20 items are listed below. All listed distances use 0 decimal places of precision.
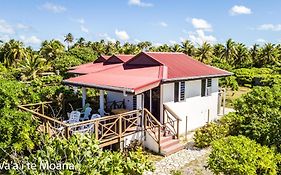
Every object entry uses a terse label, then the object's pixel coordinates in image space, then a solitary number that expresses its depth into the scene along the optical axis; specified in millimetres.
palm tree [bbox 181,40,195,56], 38668
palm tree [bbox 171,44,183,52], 41195
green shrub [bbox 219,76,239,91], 21029
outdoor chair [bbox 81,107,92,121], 11882
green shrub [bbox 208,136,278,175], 6601
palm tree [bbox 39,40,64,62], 36327
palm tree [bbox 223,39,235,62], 42972
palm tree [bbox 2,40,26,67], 34841
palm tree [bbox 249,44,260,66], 43741
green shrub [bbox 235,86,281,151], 7793
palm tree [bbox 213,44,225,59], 44240
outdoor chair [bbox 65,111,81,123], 11462
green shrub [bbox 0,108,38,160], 8410
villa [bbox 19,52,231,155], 10640
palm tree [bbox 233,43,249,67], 43785
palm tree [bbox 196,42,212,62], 34289
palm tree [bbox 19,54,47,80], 23811
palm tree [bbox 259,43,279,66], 41411
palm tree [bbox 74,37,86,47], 55707
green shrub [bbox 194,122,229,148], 11743
